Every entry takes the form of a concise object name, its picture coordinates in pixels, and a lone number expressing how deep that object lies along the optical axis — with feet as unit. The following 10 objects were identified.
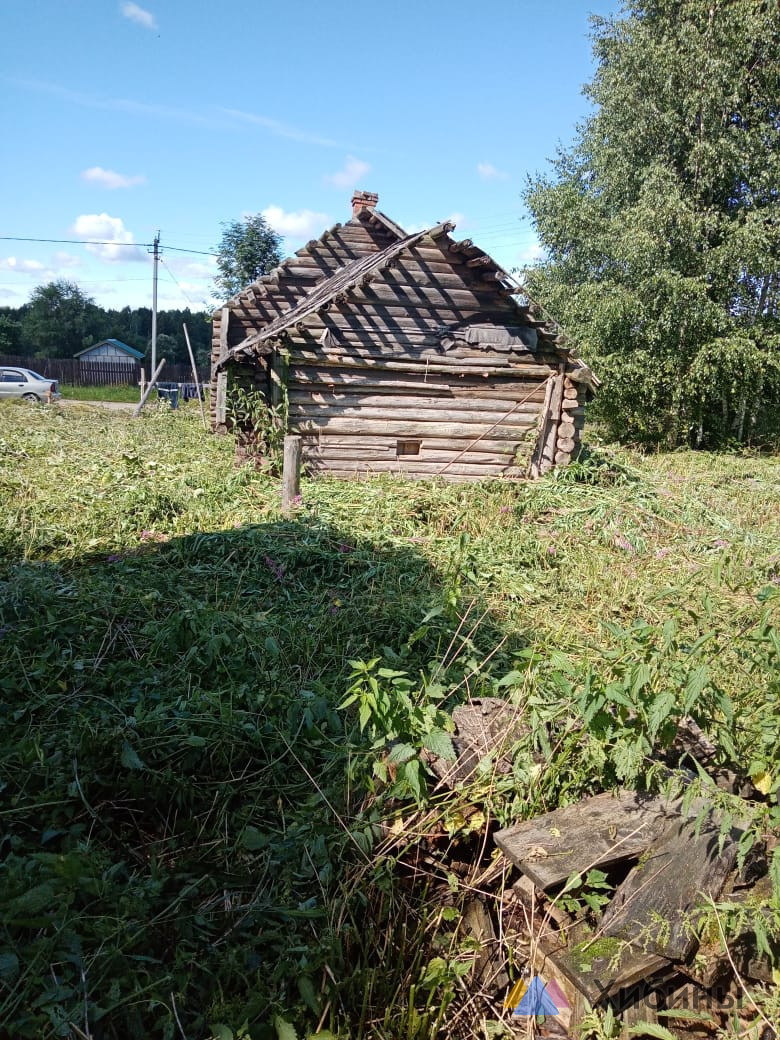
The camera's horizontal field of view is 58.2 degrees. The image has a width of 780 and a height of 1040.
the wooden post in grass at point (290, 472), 29.40
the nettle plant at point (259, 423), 35.86
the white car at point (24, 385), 86.58
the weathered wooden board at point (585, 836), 9.29
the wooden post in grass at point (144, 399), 69.85
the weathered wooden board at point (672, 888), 8.61
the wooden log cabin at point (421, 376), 35.35
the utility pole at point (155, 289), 127.12
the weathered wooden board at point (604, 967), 8.27
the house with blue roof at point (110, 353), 199.11
